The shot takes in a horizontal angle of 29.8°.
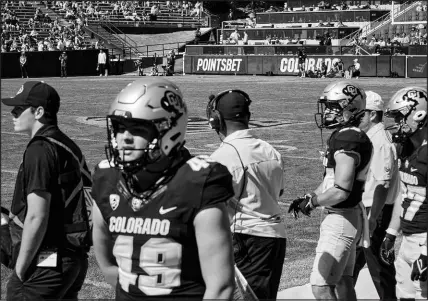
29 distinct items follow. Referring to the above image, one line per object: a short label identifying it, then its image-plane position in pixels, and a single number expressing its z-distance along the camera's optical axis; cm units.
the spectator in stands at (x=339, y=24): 4908
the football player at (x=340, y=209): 527
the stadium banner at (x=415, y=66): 3788
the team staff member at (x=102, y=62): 4726
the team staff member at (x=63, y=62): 4572
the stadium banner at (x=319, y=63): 3997
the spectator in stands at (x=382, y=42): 4304
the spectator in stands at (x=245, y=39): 4970
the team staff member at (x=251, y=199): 509
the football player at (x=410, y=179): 560
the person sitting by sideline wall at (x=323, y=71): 4175
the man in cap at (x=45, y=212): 437
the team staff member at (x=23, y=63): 4369
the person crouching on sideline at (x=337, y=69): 4047
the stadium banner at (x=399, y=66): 3850
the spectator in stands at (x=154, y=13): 5606
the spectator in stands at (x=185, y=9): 5907
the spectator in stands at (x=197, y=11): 5898
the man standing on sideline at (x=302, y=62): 4240
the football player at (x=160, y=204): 304
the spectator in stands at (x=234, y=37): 5076
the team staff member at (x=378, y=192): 618
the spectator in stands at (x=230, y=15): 6165
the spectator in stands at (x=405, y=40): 4275
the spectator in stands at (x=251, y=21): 5462
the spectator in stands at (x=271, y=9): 5596
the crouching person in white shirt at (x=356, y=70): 3841
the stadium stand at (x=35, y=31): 4753
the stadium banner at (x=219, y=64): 4485
